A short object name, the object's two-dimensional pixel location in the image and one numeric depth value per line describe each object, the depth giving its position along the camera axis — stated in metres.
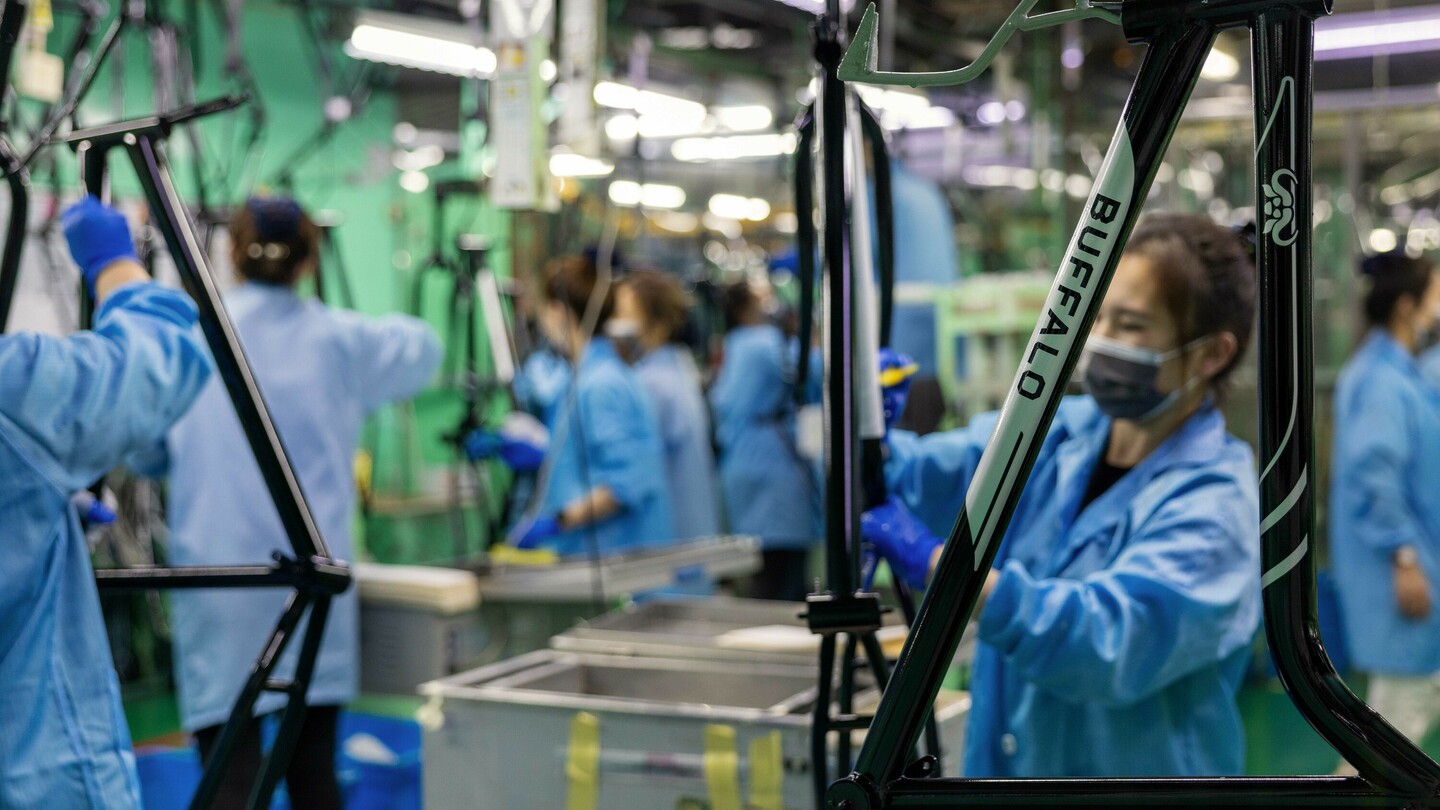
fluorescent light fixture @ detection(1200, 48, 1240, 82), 4.19
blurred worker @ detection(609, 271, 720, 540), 5.09
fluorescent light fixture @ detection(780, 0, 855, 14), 5.33
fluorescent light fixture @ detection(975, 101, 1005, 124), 5.96
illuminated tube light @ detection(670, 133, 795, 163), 6.67
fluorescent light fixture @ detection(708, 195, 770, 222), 6.83
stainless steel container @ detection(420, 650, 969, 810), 2.16
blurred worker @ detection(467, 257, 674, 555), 4.46
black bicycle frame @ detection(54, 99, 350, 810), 1.83
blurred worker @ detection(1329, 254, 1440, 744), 4.06
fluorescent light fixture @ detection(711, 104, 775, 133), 6.82
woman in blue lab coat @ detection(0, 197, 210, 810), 1.64
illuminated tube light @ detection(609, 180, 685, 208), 6.93
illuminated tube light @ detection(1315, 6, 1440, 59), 5.05
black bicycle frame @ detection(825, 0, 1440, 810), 1.02
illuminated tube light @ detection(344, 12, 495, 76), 4.41
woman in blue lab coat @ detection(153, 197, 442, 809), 3.09
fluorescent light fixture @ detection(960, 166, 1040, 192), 6.10
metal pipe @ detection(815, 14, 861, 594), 1.43
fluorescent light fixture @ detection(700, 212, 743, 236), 7.00
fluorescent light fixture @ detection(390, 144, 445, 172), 6.55
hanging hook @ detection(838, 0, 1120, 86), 1.11
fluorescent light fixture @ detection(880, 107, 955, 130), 6.38
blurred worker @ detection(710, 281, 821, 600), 5.25
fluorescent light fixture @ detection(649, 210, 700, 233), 6.98
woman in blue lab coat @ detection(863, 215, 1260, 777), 1.62
